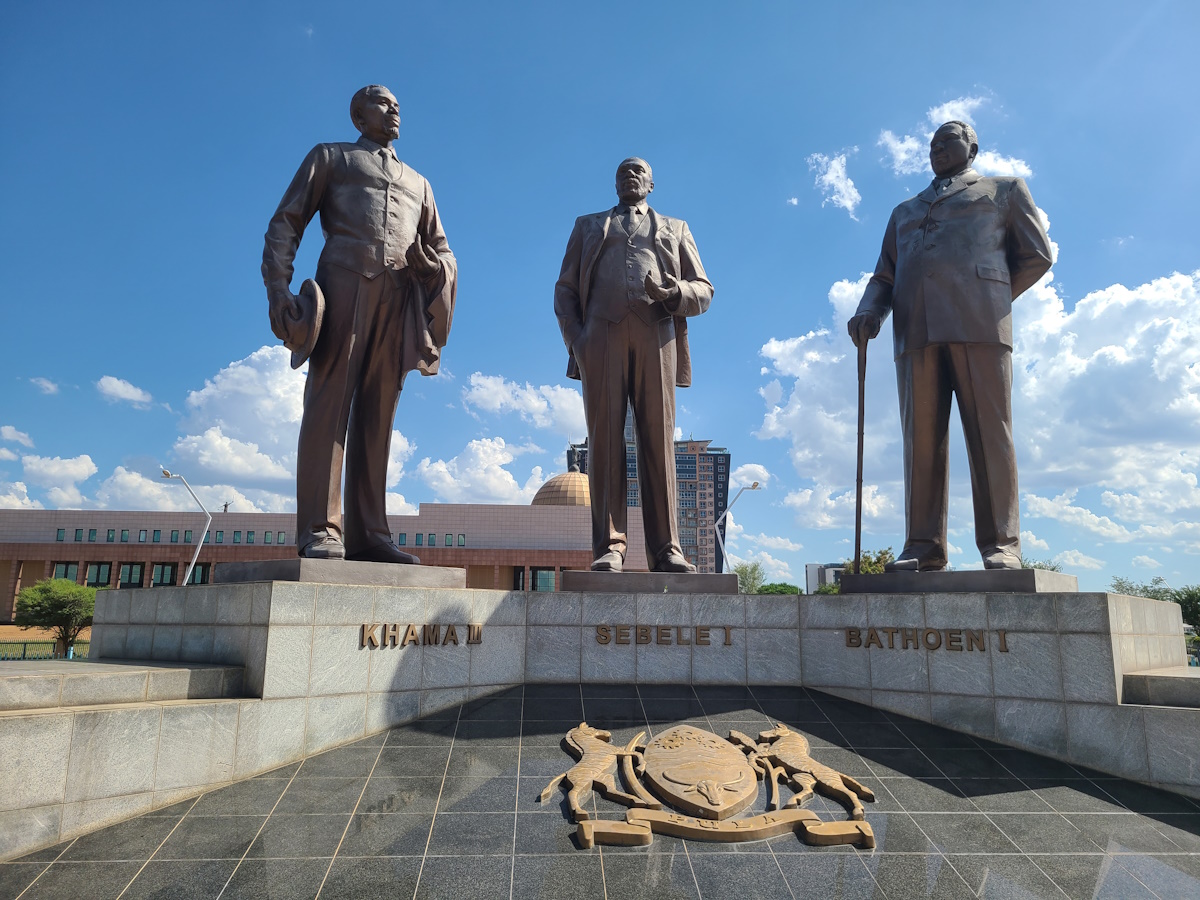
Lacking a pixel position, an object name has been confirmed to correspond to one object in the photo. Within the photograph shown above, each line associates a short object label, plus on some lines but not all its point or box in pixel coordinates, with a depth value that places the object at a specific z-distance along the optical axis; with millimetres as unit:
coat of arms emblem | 4543
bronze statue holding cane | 7410
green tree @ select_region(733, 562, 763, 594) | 51350
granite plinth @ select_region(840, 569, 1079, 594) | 6719
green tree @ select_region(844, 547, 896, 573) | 34494
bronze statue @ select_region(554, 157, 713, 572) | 8055
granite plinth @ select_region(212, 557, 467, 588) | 6289
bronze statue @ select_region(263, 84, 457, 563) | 6871
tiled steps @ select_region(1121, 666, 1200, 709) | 5867
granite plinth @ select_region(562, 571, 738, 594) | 7551
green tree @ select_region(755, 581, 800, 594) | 46947
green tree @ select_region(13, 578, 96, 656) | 34094
